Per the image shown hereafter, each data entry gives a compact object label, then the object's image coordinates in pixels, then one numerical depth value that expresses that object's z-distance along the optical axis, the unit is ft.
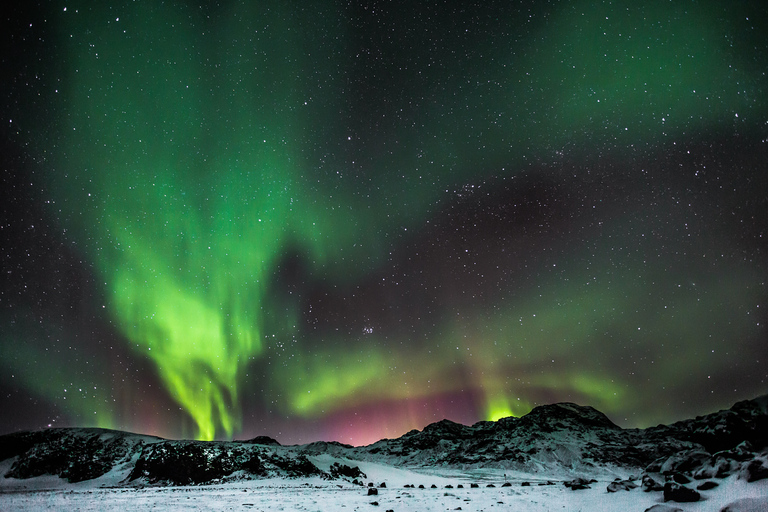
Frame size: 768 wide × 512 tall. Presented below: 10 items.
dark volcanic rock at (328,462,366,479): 136.60
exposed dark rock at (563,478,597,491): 58.75
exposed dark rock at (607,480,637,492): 45.13
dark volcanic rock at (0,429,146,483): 156.25
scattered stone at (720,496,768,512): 25.84
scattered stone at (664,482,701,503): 32.22
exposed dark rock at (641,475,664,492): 40.70
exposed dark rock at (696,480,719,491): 34.20
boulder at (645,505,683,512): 29.51
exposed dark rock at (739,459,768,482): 31.32
